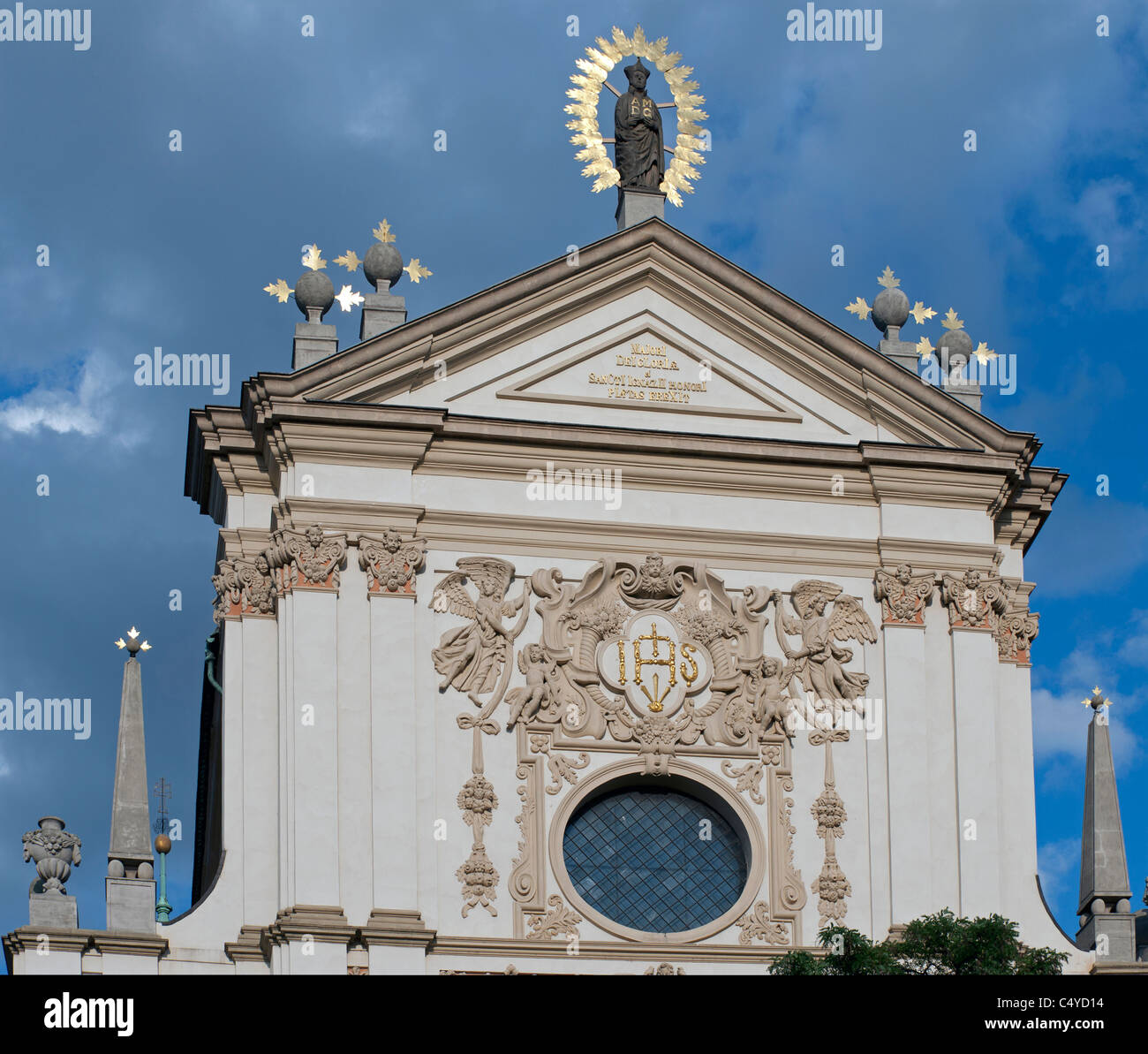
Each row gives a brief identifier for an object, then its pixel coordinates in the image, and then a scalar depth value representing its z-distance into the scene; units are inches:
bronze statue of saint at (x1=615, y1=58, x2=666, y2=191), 1434.5
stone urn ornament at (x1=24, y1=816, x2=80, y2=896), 1238.9
